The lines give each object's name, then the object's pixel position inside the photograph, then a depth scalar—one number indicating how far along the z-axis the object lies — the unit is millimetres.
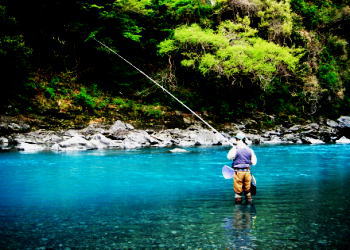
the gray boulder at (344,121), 23694
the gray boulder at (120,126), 18578
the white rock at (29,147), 15239
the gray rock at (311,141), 20466
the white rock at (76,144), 15956
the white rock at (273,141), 20492
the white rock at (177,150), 14836
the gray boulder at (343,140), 20781
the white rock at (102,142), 16750
